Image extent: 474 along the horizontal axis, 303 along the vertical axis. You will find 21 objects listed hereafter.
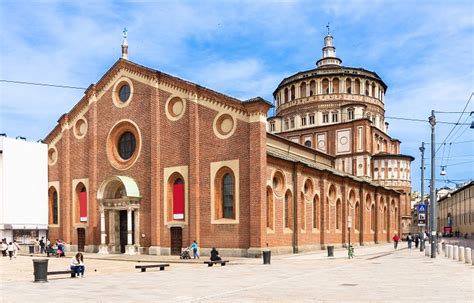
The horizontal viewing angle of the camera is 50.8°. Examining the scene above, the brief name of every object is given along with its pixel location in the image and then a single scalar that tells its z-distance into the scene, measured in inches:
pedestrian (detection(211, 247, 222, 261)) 1114.7
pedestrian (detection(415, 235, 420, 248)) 1947.1
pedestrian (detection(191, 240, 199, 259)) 1316.4
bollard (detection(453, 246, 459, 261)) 1143.6
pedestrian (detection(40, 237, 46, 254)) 1693.8
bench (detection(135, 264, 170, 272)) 945.5
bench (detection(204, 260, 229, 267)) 1093.5
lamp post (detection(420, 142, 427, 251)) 1615.4
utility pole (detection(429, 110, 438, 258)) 1263.5
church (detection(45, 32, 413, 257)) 1341.0
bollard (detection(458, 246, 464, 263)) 1099.3
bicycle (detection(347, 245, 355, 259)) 1260.7
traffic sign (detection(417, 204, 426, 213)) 1446.9
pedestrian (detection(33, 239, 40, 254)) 1721.2
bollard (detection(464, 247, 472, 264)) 1035.9
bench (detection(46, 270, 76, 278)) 807.8
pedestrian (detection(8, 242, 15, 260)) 1432.0
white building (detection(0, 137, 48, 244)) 1760.6
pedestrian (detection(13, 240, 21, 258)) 1468.6
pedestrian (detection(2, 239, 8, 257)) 1540.4
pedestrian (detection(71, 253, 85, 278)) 859.4
